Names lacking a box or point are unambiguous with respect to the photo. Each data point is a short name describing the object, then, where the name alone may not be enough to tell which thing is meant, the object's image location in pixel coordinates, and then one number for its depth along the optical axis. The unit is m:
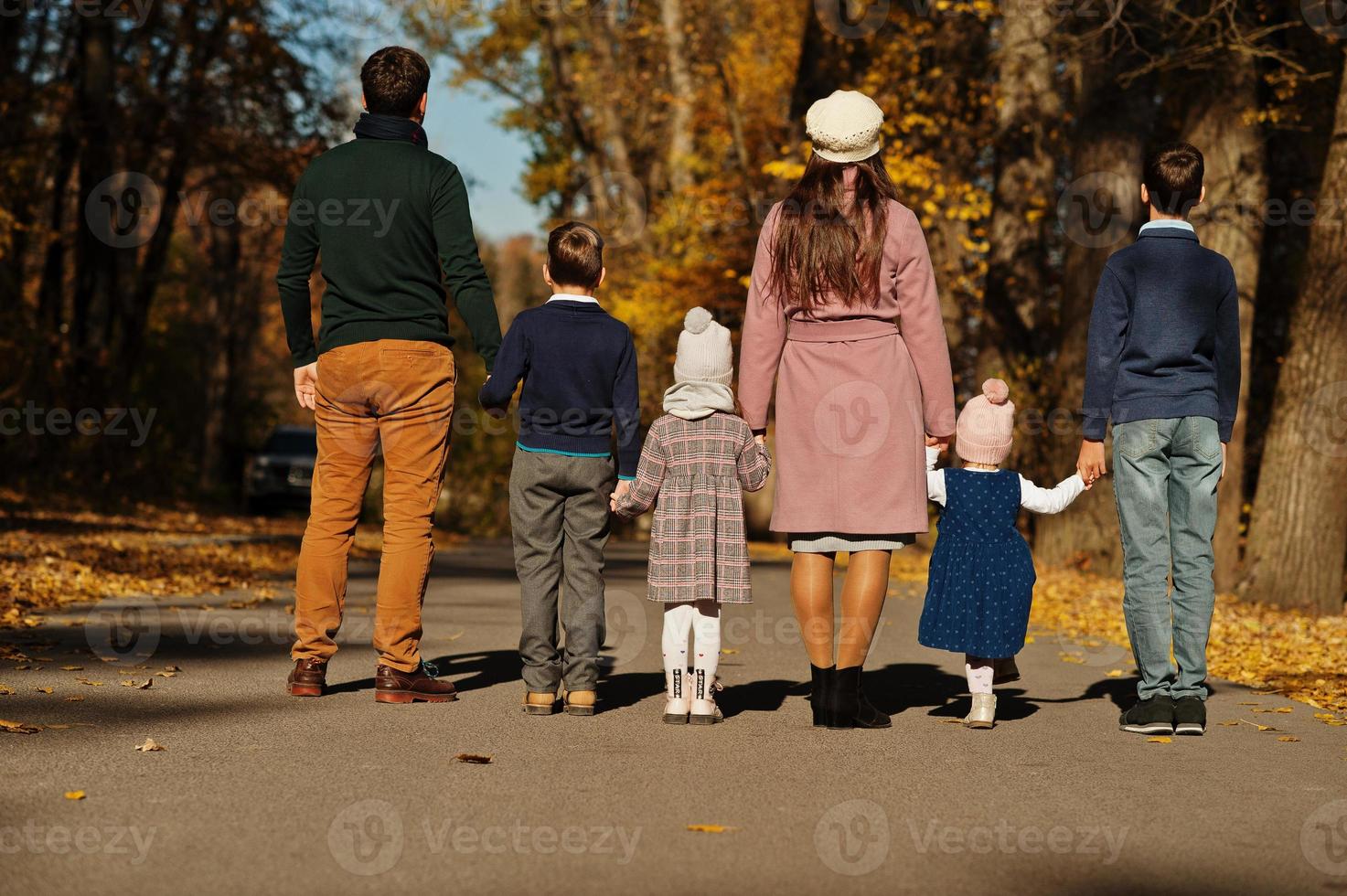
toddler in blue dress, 12.79
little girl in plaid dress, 12.73
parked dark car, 67.75
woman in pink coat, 12.53
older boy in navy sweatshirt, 12.85
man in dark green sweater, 12.85
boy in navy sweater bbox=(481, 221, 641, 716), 12.99
